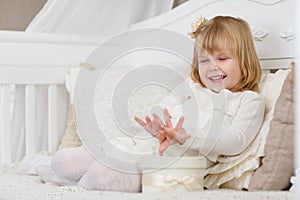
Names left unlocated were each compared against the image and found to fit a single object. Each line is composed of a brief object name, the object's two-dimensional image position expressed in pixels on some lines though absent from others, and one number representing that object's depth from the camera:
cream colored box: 2.12
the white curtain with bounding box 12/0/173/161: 2.86
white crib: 2.77
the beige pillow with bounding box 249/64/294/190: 2.10
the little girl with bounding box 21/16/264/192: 2.16
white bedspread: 1.94
